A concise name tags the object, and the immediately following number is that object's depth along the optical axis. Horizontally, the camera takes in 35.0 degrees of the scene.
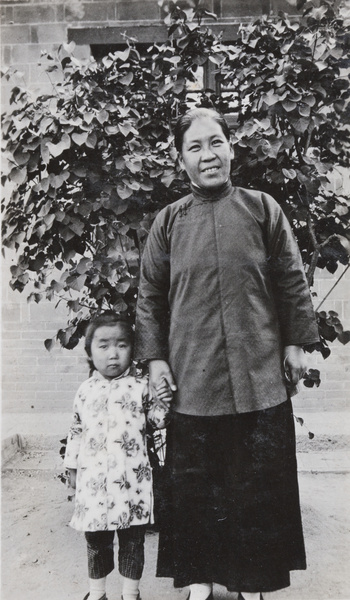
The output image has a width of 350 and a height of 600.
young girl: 2.08
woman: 2.01
